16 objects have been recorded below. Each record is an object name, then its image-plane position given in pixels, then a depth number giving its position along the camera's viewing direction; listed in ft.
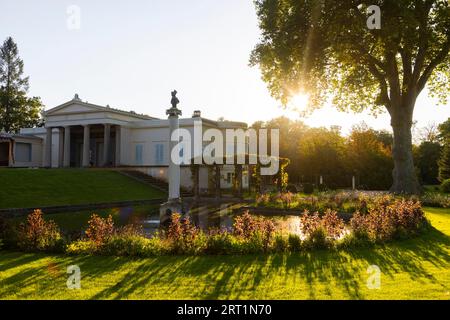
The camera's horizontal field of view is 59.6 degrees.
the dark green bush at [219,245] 32.91
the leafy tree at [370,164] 154.71
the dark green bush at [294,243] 34.40
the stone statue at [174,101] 62.44
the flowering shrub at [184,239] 33.12
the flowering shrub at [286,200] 79.25
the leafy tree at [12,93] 201.16
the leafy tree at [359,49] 73.10
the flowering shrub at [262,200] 86.54
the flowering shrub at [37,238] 34.76
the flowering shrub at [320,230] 35.27
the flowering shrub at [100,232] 33.88
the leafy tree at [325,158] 157.69
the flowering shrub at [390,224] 38.63
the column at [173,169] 61.00
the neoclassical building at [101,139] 143.13
